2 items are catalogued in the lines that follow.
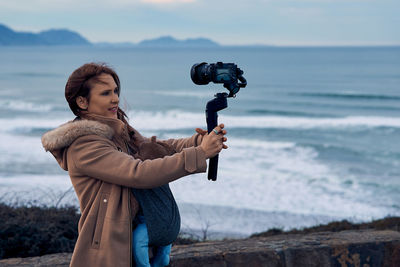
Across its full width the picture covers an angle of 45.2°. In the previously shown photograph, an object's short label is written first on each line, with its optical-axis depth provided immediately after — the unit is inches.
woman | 77.9
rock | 124.0
